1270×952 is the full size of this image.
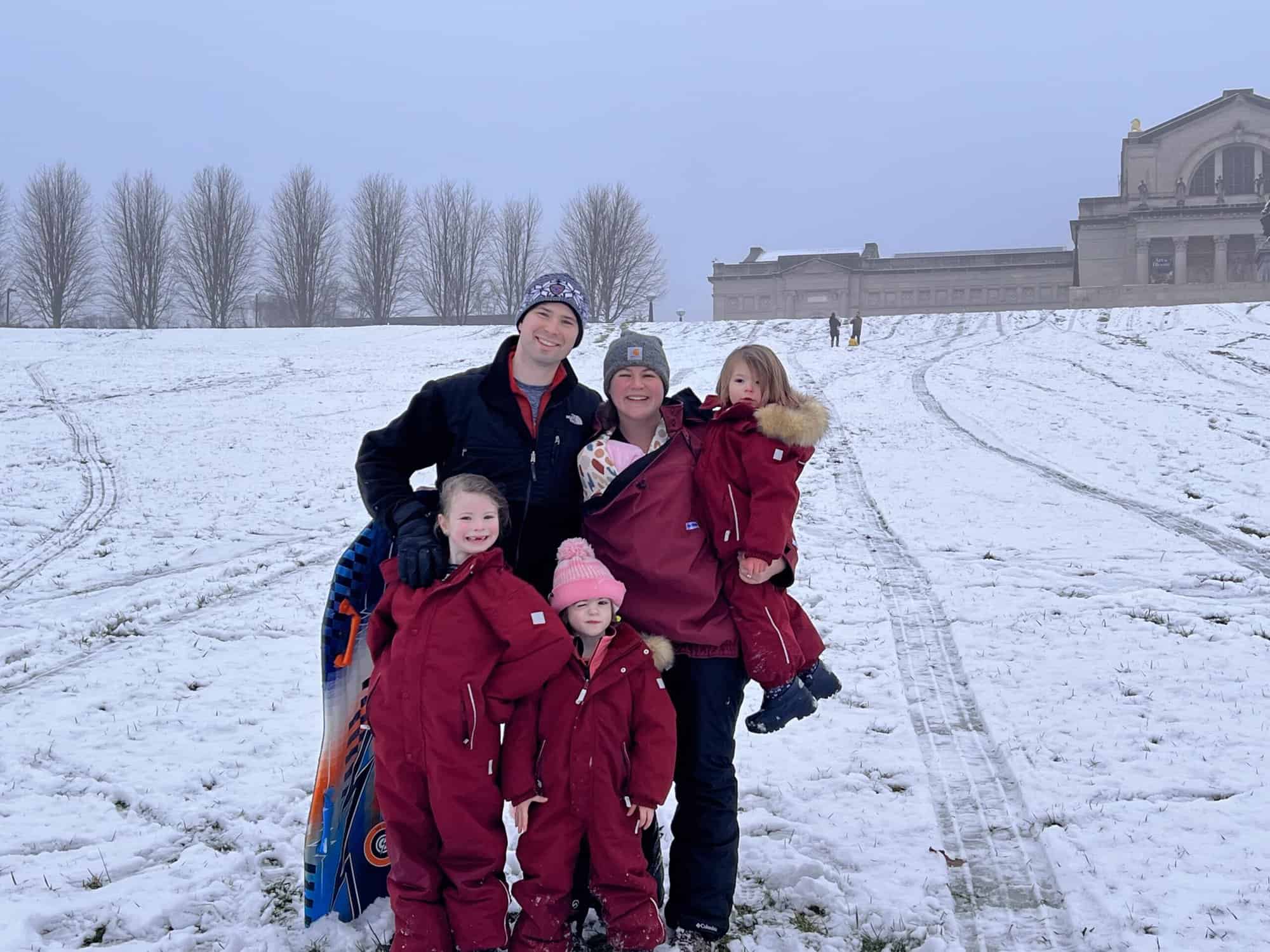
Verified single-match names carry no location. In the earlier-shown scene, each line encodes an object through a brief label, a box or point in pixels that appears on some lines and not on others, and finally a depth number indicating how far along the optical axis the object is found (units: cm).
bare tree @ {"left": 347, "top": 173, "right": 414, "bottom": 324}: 5750
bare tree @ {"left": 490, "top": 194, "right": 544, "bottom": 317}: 6094
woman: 345
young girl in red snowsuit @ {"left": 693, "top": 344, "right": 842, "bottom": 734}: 339
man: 356
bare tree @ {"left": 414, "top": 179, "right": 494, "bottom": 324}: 6025
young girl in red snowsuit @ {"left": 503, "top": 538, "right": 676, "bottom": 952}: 324
